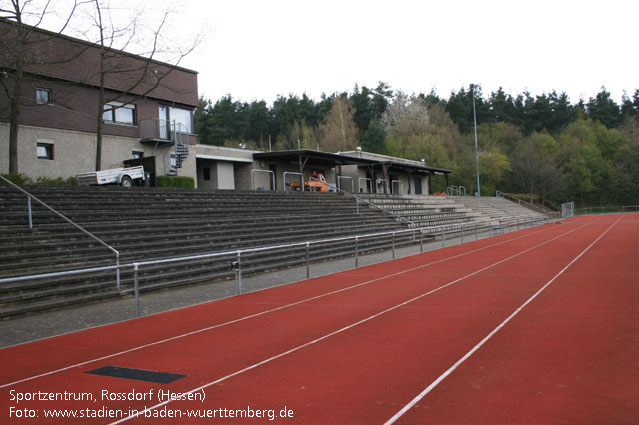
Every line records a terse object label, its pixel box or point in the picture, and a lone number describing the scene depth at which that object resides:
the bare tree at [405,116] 67.19
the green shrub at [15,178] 17.11
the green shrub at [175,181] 23.72
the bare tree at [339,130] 67.50
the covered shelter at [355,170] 32.28
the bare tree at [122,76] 23.03
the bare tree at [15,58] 18.75
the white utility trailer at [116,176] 20.38
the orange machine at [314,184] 32.33
